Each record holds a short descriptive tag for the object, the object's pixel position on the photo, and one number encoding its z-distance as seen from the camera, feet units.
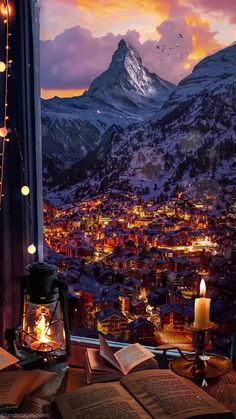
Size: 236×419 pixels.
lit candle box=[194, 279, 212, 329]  4.67
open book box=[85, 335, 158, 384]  4.94
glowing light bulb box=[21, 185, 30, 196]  6.53
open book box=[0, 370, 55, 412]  4.35
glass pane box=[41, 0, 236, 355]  6.57
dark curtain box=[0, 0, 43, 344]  6.32
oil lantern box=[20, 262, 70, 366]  5.18
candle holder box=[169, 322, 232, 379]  4.76
